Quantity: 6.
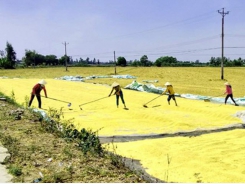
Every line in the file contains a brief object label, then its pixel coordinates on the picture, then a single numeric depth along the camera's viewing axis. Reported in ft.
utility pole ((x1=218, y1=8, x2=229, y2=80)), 118.93
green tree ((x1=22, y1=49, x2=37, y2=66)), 280.51
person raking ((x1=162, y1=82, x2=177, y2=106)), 50.90
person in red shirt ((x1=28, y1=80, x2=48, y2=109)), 47.88
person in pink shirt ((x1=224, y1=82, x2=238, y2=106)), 49.89
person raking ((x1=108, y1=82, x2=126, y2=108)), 48.91
